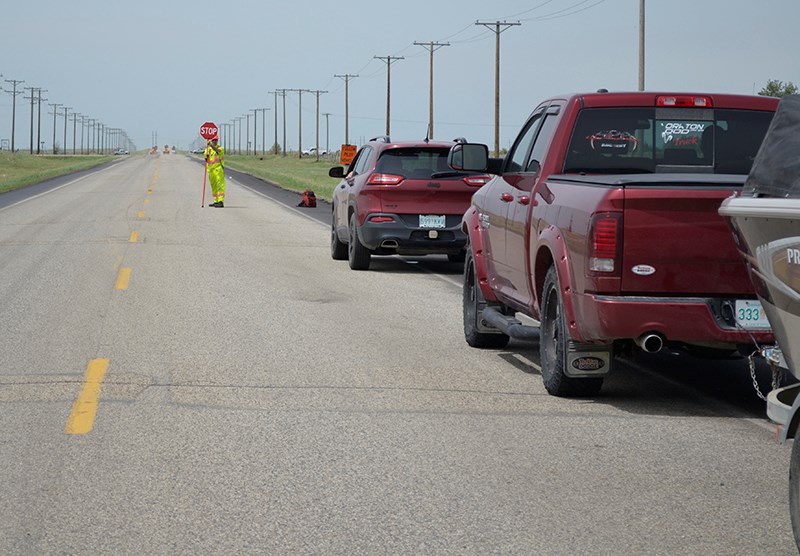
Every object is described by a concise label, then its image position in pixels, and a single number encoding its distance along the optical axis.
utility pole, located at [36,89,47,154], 152.88
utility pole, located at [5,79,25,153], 138.88
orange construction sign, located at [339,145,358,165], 47.57
